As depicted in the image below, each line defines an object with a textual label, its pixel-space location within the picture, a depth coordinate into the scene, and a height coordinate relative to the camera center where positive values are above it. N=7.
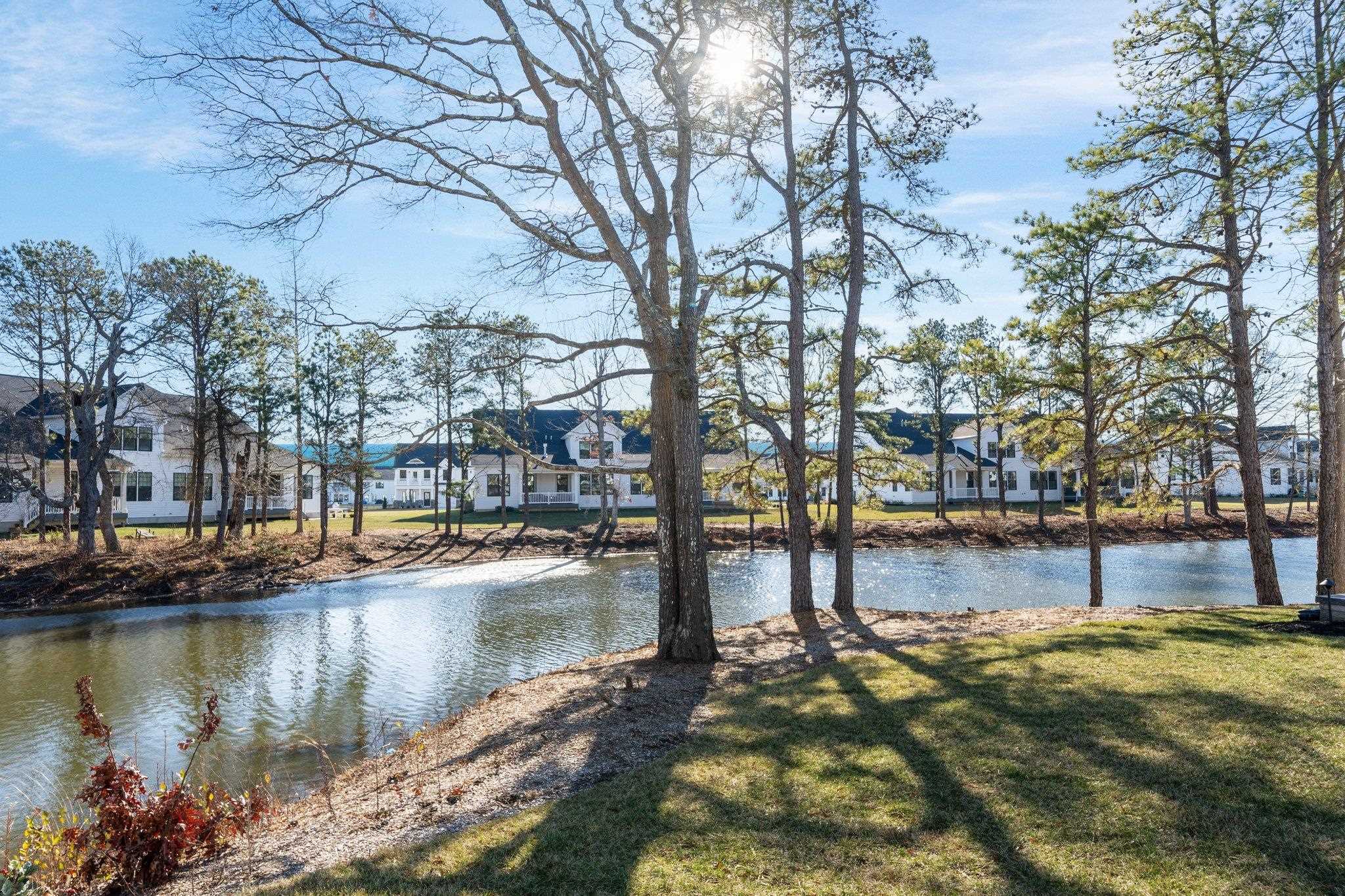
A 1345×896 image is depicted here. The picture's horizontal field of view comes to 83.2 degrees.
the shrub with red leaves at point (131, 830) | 4.91 -2.33
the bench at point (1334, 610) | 8.94 -1.73
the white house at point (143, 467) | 34.97 +0.68
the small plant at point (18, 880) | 4.30 -2.34
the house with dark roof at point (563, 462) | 48.19 +0.70
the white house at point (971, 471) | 54.34 -0.18
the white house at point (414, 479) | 62.13 -0.28
